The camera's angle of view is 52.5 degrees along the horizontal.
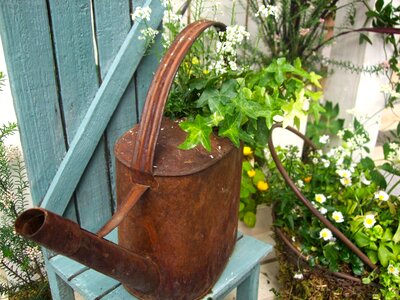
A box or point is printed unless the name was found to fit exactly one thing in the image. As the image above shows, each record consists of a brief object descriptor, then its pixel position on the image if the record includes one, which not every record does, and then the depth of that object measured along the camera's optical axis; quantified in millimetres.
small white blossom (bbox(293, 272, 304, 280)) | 1374
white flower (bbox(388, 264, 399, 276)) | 1241
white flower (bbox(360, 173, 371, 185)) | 1511
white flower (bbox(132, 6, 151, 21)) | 1046
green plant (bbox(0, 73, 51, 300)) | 1240
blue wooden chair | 1033
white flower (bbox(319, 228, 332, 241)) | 1328
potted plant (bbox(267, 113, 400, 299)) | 1298
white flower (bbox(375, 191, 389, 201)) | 1392
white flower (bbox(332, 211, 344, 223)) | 1348
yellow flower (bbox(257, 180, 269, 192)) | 1785
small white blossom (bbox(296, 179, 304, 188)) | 1542
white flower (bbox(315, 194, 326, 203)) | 1410
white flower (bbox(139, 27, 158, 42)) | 1090
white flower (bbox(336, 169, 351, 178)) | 1487
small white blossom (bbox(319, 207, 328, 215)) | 1382
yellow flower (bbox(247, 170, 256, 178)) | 1790
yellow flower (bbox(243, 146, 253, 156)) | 1817
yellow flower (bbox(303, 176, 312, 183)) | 1639
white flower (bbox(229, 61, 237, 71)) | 1046
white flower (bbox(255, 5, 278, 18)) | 1050
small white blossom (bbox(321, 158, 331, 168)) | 1524
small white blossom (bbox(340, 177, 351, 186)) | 1503
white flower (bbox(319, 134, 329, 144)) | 1575
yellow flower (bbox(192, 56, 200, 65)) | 1161
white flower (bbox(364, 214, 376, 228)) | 1311
